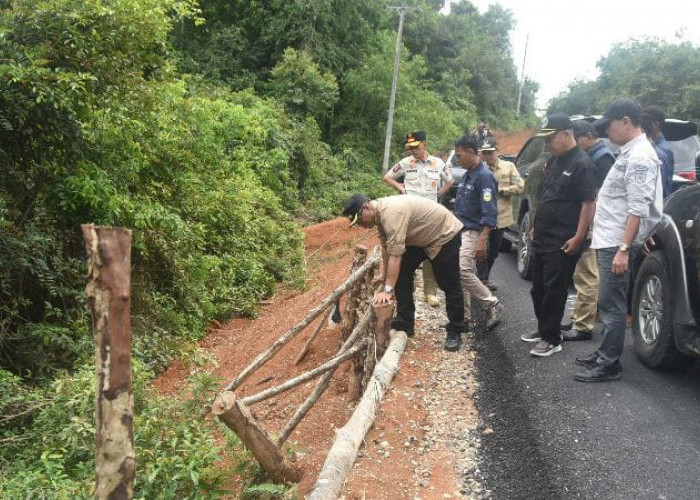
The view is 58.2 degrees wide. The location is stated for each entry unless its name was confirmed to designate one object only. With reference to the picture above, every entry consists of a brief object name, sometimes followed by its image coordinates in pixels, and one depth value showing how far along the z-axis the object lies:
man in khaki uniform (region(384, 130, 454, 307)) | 7.04
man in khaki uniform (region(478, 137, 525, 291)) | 7.19
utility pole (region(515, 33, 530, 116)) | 57.34
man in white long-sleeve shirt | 4.45
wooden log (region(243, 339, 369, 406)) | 4.38
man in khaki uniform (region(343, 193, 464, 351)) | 5.11
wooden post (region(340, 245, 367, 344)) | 6.06
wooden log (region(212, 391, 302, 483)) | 3.41
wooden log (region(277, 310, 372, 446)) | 4.43
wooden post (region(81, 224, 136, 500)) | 2.36
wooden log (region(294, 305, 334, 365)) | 6.53
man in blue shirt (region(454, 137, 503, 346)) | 6.17
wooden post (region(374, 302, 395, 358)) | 5.20
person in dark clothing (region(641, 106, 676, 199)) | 6.32
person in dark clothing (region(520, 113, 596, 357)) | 5.09
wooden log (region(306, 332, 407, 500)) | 3.51
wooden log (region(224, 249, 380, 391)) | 5.23
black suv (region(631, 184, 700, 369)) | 4.43
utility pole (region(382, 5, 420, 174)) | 26.34
